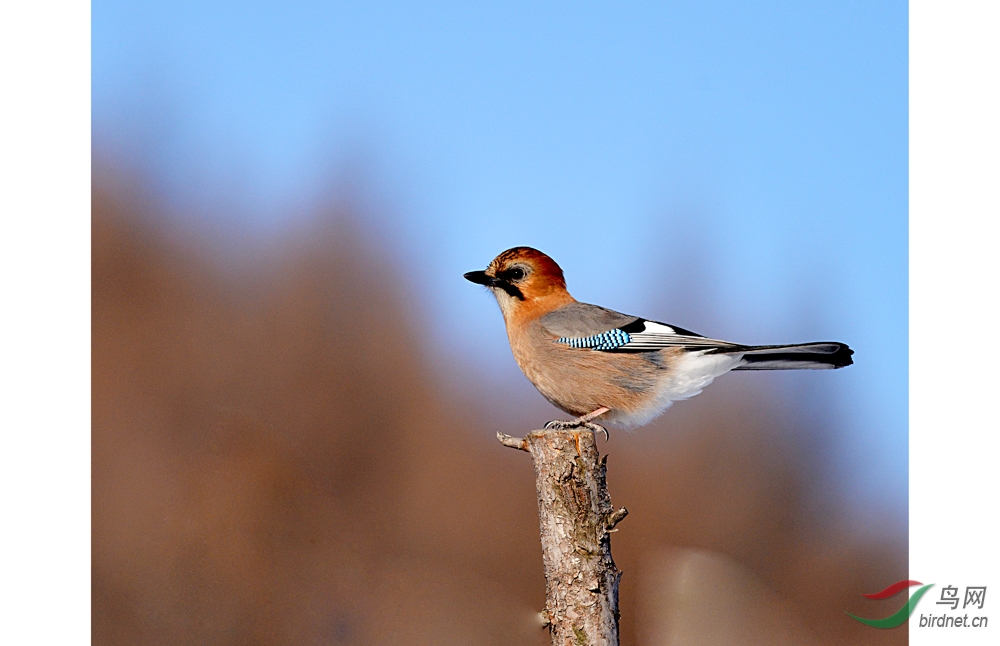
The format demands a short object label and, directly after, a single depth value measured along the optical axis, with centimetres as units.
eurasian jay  944
